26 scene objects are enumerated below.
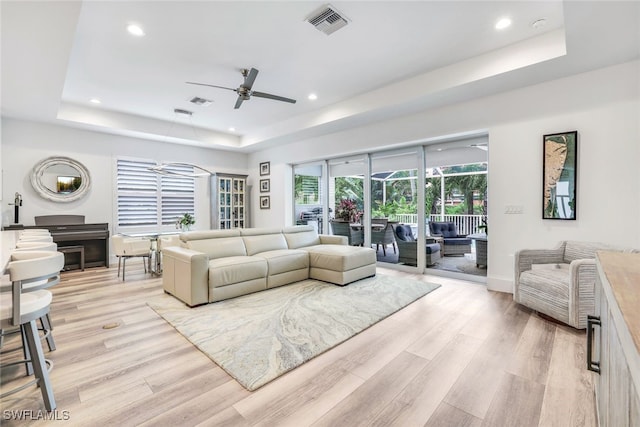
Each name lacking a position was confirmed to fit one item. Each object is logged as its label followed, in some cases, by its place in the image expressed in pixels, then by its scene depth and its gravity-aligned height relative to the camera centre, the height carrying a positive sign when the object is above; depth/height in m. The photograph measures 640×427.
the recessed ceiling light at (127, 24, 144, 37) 2.94 +1.89
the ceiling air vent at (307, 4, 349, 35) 2.70 +1.87
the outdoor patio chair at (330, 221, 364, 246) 6.10 -0.48
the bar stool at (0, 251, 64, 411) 1.52 -0.54
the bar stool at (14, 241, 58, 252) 2.26 -0.29
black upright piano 5.11 -0.47
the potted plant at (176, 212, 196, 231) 5.36 -0.22
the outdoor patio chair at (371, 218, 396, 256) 5.70 -0.48
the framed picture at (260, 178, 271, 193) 7.71 +0.67
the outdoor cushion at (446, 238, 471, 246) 5.02 -0.57
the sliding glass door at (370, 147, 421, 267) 5.20 +0.07
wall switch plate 3.86 +0.00
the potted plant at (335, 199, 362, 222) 6.14 -0.05
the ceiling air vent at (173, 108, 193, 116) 5.46 +1.91
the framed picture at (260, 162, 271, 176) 7.70 +1.13
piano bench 5.09 -0.70
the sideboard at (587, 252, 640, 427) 0.64 -0.40
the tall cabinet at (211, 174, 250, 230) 7.45 +0.24
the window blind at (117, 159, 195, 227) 6.25 +0.37
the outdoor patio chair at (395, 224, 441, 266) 5.07 -0.69
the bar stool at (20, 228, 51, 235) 3.45 -0.25
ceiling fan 3.55 +1.58
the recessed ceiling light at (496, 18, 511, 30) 2.86 +1.88
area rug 2.21 -1.13
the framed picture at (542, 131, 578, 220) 3.42 +0.41
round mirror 5.30 +0.61
